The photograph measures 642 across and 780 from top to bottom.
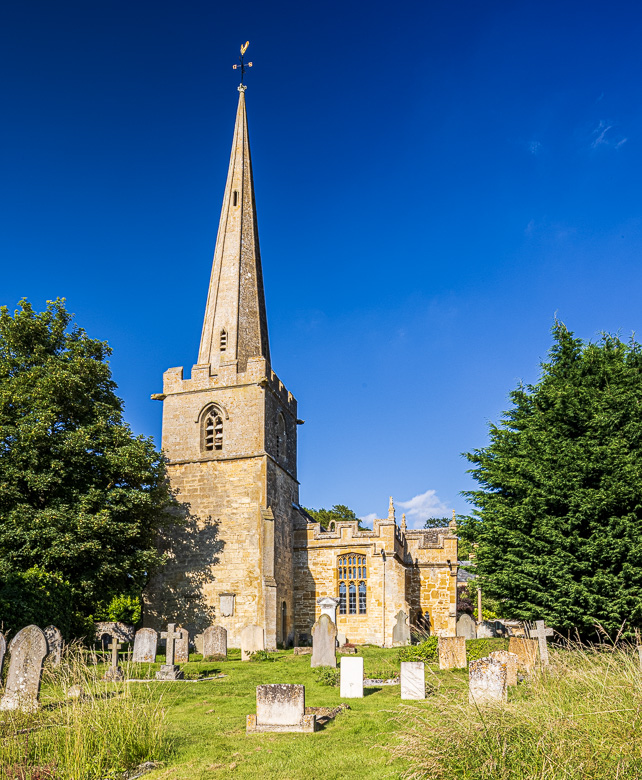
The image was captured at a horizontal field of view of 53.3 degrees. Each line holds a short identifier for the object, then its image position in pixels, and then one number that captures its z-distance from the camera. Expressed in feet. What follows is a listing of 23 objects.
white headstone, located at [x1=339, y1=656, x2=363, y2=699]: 38.42
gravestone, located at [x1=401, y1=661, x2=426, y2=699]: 36.50
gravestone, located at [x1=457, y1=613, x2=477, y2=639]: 63.52
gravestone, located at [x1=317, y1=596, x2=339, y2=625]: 69.46
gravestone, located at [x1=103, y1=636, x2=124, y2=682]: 43.58
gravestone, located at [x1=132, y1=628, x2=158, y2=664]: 51.31
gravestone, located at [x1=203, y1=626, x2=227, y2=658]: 60.90
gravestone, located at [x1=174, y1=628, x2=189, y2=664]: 57.26
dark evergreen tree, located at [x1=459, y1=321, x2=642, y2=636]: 53.98
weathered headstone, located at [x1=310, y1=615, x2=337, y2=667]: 51.93
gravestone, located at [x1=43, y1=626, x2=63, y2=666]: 45.17
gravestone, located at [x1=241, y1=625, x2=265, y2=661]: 62.23
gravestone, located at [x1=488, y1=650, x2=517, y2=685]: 28.63
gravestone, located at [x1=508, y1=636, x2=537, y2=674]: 45.42
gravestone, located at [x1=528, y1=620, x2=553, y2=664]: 48.24
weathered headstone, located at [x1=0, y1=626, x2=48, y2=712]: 31.24
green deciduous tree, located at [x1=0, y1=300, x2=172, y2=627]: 61.05
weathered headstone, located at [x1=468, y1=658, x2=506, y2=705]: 27.78
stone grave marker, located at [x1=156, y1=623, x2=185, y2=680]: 45.68
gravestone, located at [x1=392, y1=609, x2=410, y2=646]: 81.97
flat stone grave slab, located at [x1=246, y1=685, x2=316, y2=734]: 28.91
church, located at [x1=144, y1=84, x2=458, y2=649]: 82.58
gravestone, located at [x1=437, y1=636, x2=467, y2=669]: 47.14
